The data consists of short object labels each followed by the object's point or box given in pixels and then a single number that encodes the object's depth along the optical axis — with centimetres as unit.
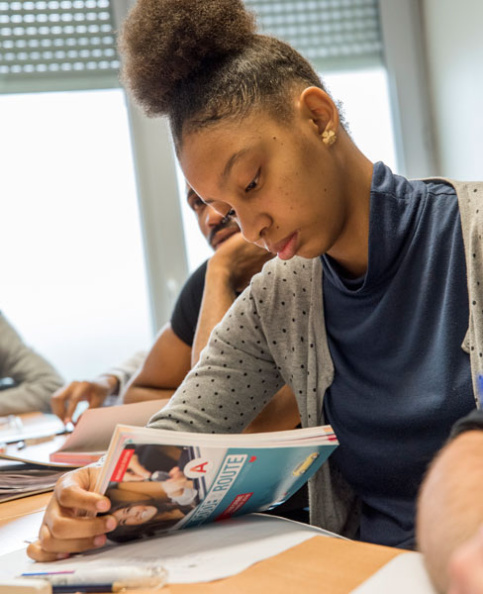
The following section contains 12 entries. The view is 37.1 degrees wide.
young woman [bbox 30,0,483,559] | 98
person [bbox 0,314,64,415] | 247
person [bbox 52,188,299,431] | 166
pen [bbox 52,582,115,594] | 67
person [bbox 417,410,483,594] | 54
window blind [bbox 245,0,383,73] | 319
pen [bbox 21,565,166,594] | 67
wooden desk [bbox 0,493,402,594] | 63
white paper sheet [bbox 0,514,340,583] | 70
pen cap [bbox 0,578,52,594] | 62
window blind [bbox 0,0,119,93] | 302
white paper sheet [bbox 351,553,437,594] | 59
